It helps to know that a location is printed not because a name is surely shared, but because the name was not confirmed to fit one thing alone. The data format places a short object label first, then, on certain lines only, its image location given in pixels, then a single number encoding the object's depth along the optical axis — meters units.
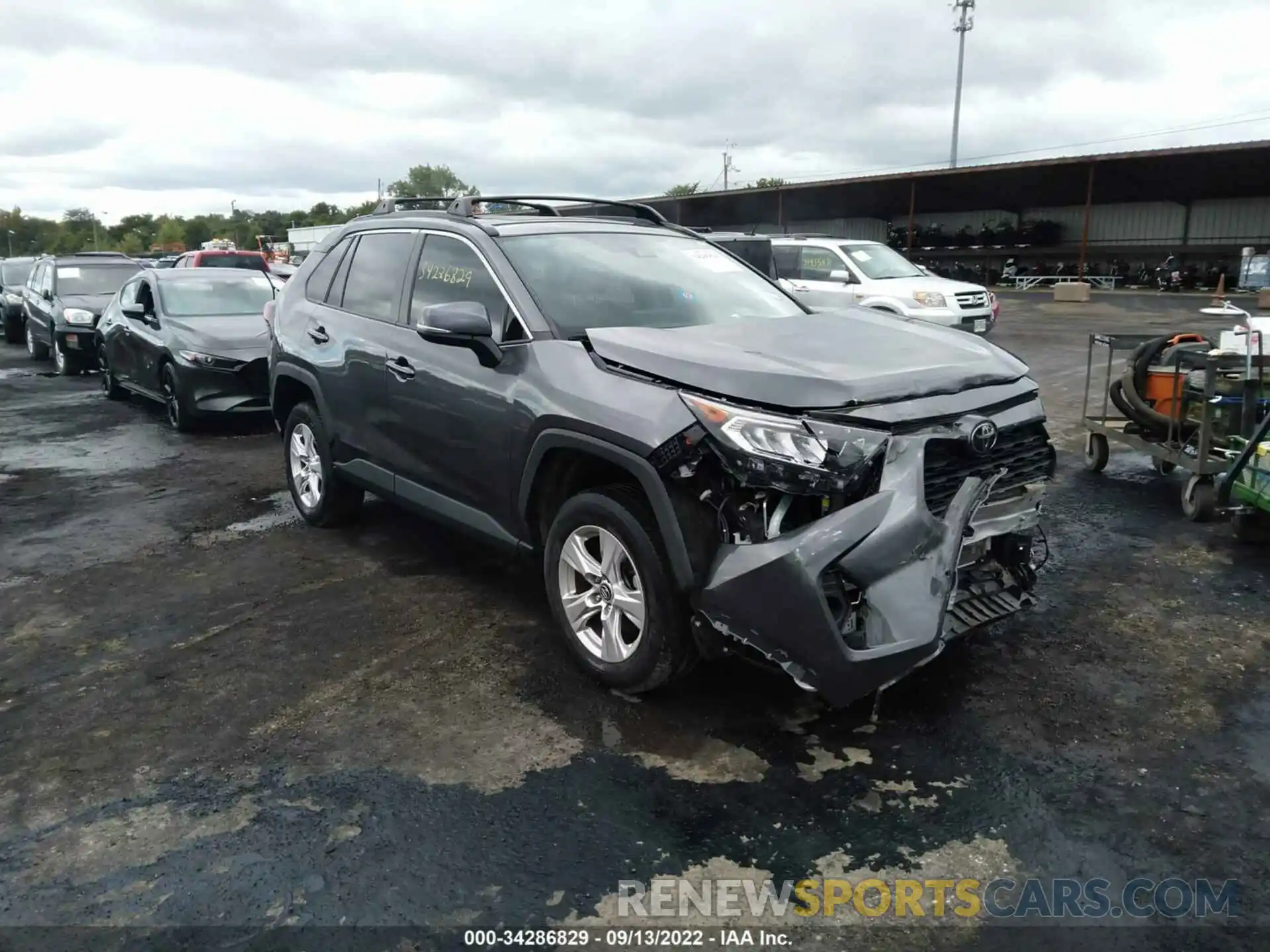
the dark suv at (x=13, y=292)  20.23
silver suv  13.77
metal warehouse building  29.33
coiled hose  6.58
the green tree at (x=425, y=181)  110.75
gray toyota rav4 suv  3.15
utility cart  5.76
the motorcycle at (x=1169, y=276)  30.44
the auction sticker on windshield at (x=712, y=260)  5.08
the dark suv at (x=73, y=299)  14.45
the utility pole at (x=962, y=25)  51.34
